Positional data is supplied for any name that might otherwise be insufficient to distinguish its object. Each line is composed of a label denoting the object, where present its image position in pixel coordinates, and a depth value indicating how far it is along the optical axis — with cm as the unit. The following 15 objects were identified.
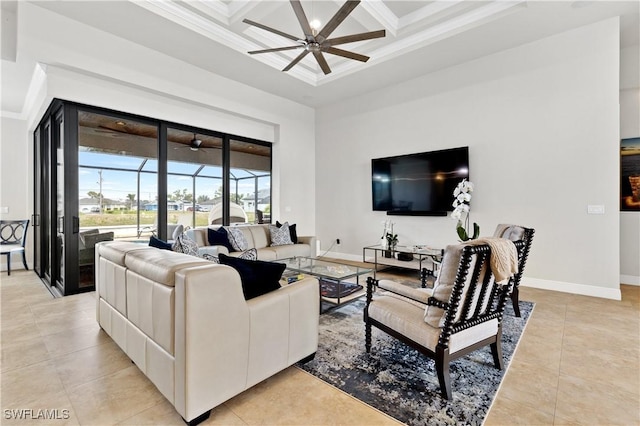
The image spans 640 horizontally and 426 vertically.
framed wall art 432
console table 440
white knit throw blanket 176
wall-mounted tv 498
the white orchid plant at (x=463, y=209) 365
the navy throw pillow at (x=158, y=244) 265
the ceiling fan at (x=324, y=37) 280
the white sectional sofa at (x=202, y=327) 152
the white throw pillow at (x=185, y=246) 295
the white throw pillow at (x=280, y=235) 537
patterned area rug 173
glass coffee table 328
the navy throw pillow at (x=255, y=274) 183
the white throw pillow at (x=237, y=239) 480
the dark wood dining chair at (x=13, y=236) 512
